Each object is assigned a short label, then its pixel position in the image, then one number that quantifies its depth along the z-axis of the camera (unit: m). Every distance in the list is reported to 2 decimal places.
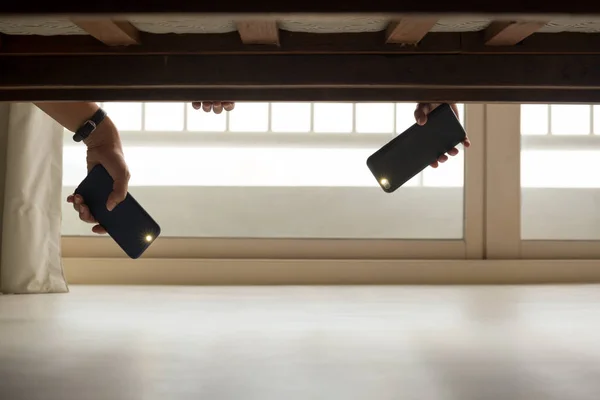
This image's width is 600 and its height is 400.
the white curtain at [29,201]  1.96
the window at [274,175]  2.52
